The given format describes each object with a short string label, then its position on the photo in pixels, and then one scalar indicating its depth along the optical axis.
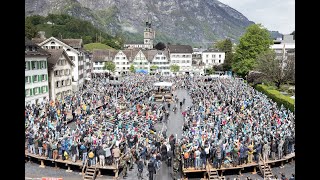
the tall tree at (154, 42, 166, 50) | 183.38
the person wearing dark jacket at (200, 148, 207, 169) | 20.17
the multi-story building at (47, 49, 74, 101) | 53.19
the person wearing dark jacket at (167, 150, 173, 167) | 21.31
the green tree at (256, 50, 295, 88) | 56.78
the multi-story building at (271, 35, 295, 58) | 103.91
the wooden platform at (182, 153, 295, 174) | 20.41
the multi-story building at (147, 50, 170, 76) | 123.94
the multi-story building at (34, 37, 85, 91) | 64.38
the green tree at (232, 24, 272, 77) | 79.62
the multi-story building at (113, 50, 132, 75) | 119.12
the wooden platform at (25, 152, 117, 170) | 20.77
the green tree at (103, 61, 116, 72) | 108.54
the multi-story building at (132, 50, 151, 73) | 120.88
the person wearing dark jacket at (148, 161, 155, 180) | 18.85
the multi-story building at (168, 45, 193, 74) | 138.12
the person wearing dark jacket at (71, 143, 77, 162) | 21.55
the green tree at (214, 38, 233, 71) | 149.38
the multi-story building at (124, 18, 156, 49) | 195.50
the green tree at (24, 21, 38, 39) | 104.02
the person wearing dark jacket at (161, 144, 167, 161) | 21.84
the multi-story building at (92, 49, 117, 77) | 113.56
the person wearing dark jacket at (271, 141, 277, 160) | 22.36
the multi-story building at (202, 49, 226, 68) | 144.62
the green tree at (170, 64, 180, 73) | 127.44
